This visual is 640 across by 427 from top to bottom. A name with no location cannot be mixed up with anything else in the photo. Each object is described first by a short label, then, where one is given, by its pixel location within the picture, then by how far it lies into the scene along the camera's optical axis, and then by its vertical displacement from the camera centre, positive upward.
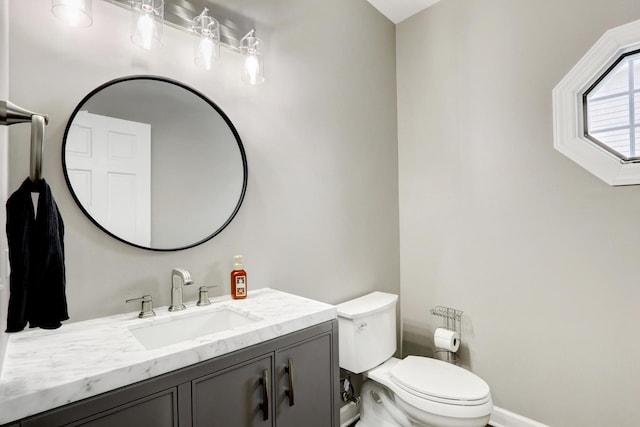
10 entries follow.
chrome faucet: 1.29 -0.26
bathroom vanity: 0.75 -0.41
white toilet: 1.51 -0.82
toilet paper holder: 2.21 -0.70
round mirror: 1.17 +0.25
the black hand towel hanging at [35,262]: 0.71 -0.09
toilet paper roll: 2.04 -0.75
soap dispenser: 1.46 -0.26
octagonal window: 1.67 +0.59
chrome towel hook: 0.68 +0.21
